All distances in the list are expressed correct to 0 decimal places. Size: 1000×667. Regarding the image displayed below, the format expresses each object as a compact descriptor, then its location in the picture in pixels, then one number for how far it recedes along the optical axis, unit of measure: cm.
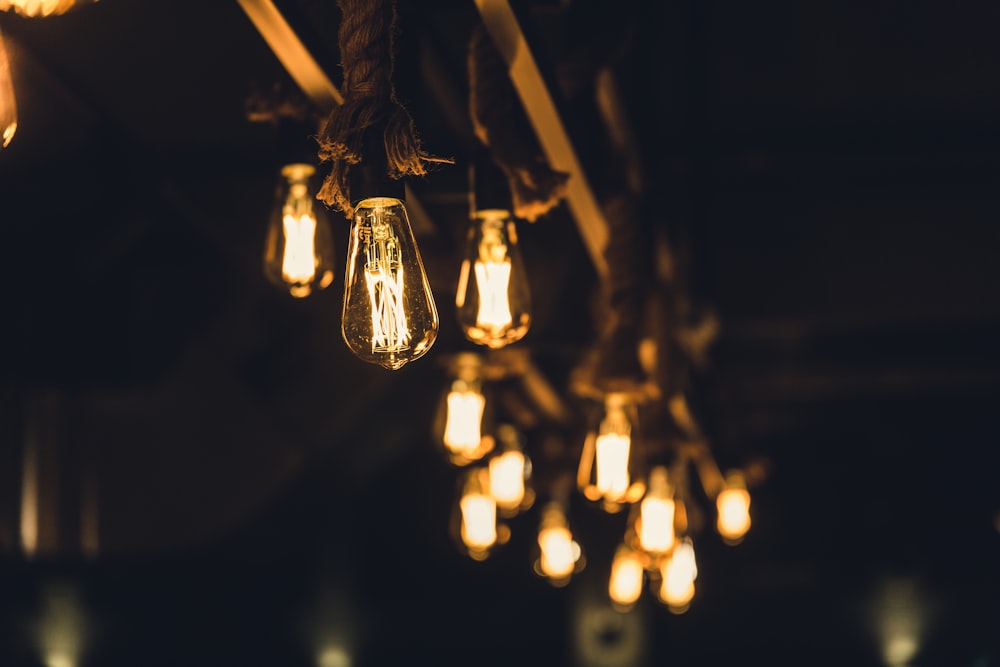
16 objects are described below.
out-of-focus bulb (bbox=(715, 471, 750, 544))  509
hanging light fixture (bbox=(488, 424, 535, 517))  467
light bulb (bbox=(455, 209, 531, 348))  196
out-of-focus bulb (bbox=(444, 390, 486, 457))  350
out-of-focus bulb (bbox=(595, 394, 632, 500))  286
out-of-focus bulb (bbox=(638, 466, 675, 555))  355
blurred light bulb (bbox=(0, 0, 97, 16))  125
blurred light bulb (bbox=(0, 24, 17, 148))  122
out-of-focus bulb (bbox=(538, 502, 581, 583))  487
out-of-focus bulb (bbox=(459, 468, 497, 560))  453
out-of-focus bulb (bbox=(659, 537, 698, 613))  450
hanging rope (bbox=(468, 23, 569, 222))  194
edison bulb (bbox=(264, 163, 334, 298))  213
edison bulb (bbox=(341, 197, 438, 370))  127
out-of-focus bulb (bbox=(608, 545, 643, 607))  494
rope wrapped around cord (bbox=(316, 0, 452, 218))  130
